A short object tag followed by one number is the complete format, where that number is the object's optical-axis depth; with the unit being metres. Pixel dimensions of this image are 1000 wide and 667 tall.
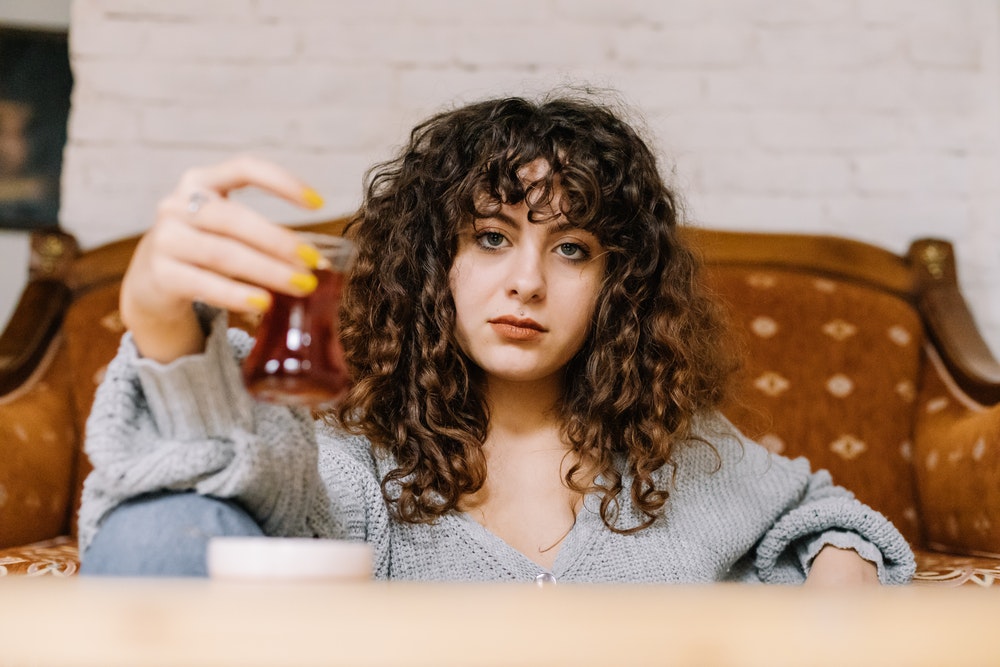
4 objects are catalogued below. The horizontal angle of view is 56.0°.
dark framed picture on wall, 1.90
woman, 1.11
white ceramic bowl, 0.56
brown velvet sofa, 1.53
